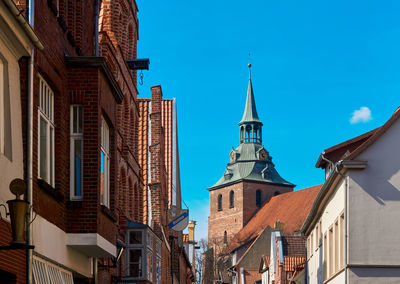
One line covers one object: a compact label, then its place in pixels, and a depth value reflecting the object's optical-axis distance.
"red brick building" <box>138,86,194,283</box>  33.31
